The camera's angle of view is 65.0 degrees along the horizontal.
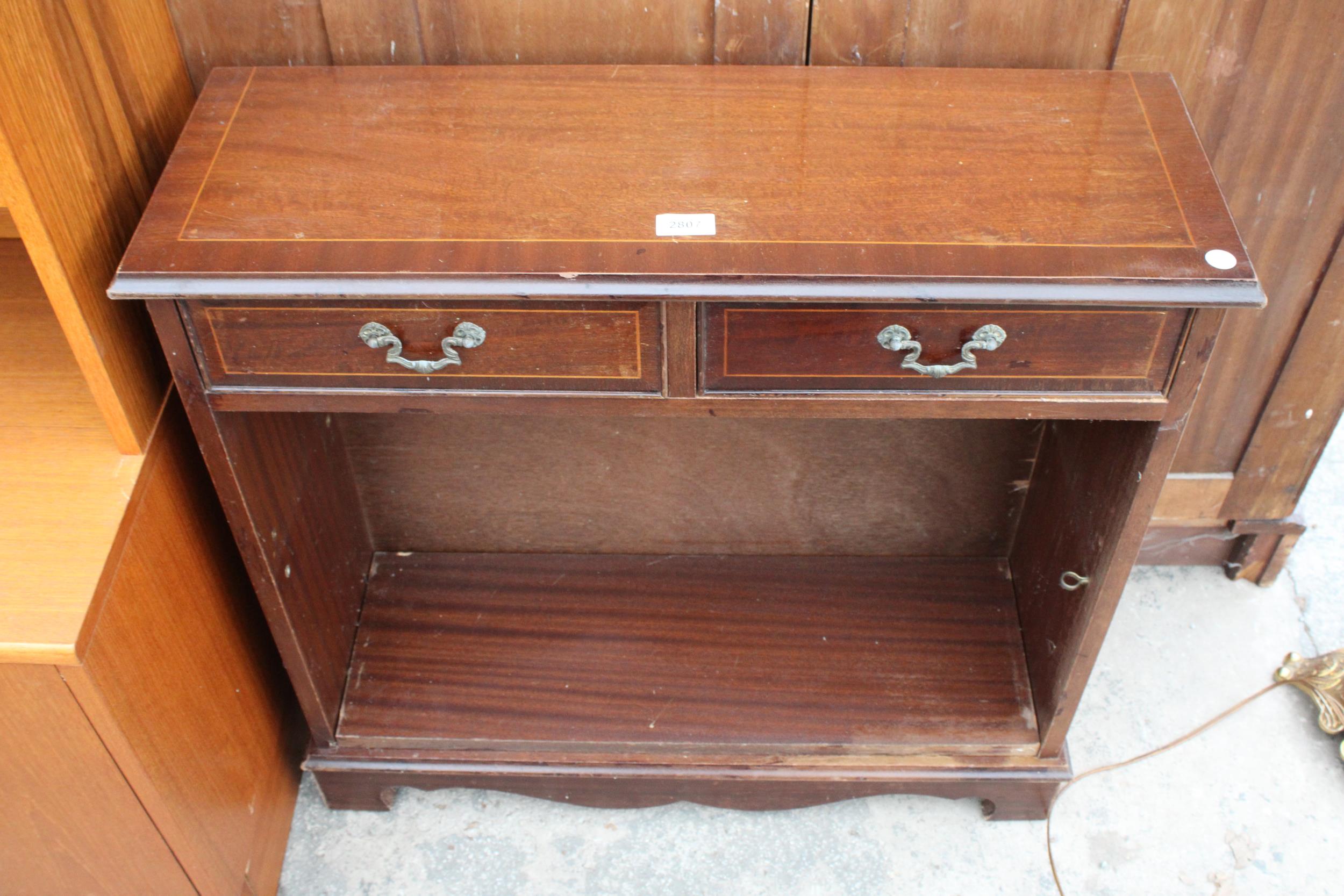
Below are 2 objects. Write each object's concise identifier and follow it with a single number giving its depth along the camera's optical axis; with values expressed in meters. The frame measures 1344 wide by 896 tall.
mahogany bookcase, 1.08
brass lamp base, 1.78
